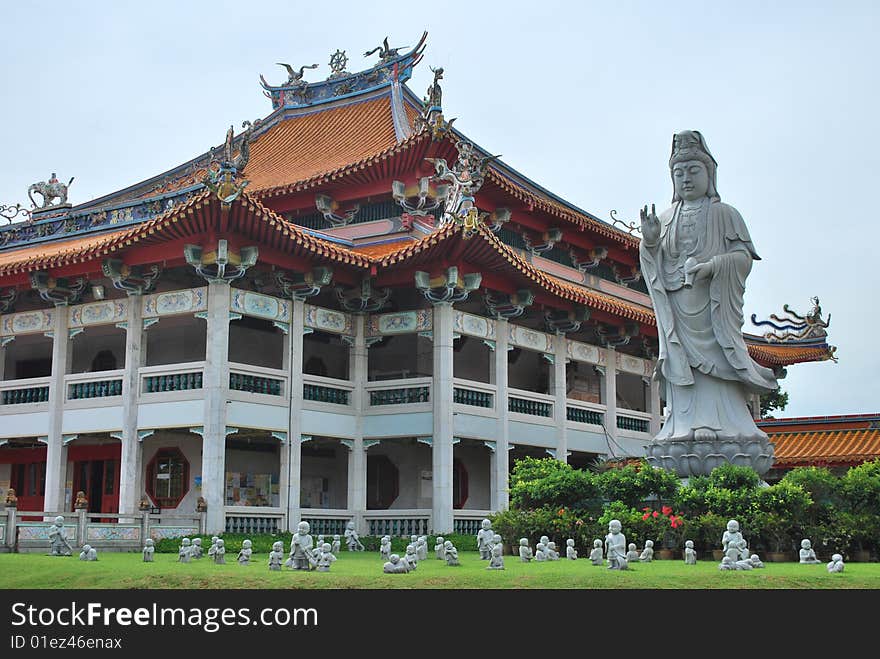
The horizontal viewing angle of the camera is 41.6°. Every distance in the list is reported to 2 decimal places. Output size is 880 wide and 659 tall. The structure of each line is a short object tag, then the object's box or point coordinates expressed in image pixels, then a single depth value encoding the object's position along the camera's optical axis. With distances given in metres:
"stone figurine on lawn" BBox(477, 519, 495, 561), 18.48
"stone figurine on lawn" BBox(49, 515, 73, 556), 19.11
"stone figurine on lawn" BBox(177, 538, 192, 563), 18.81
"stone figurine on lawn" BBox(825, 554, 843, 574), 14.27
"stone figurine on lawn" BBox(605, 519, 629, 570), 14.56
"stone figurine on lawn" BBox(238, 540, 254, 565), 17.84
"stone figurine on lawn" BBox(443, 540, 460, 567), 16.84
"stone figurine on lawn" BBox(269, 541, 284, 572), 15.41
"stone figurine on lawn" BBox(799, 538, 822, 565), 16.03
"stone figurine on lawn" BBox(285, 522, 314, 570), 15.15
